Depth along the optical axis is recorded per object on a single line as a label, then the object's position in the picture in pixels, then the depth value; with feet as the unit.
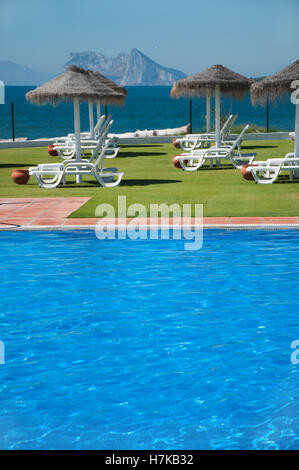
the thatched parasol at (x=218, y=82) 65.98
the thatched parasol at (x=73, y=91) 52.34
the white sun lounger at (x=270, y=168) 48.65
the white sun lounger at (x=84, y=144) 67.05
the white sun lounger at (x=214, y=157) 60.18
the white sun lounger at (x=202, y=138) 72.33
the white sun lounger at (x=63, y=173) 48.88
